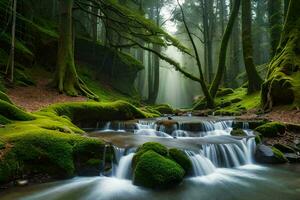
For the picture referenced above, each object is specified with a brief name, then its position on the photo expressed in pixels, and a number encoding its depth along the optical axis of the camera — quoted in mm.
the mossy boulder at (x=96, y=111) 11516
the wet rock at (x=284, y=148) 8898
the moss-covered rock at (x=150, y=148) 7088
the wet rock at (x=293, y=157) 8422
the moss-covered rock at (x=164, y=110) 20881
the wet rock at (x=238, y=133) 10452
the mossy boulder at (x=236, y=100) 18978
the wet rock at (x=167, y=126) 11547
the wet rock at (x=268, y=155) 8531
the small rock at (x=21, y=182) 6155
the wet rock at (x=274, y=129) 9930
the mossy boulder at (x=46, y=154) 6309
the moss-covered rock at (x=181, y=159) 7242
